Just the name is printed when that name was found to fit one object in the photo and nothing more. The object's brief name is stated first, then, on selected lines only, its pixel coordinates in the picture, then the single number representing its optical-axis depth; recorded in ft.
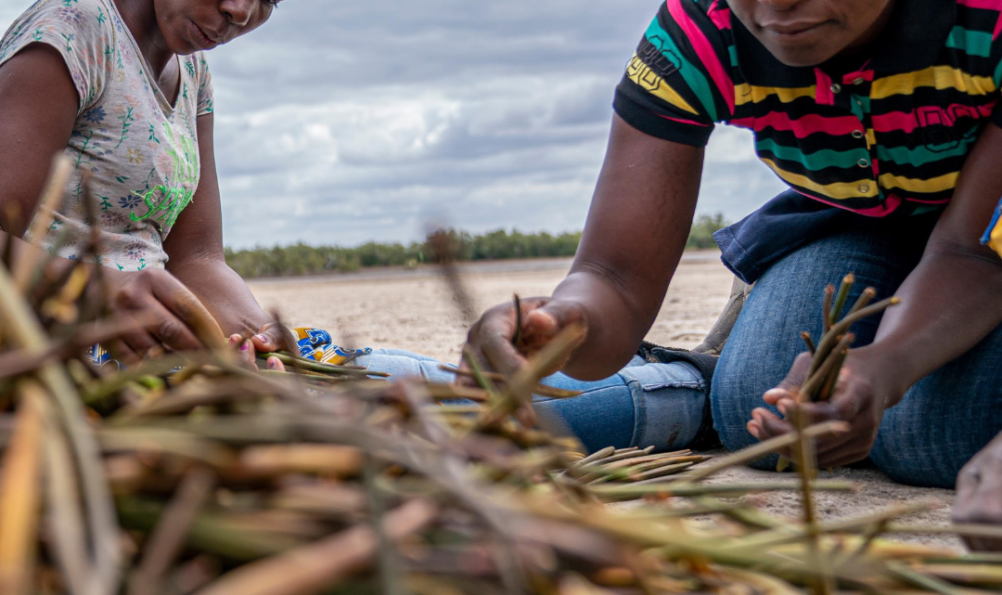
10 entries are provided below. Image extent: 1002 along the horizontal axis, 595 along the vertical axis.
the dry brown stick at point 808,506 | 1.83
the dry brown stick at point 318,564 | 1.28
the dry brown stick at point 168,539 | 1.35
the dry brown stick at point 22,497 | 1.26
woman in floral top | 5.86
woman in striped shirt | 4.99
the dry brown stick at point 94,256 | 1.85
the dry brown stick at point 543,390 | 2.59
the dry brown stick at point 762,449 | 2.13
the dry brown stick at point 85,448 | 1.25
